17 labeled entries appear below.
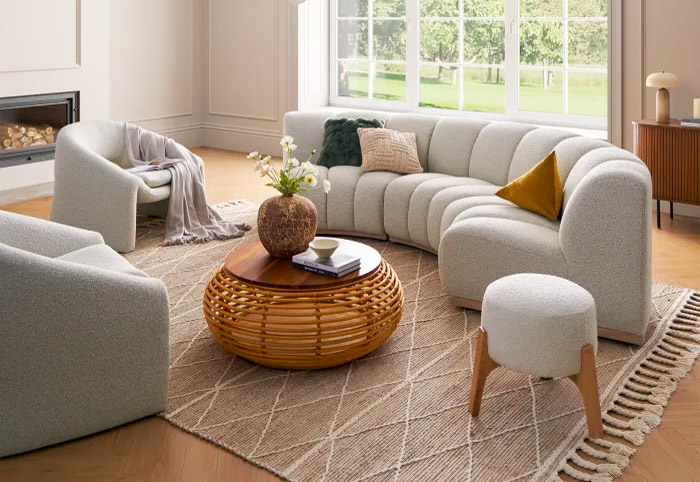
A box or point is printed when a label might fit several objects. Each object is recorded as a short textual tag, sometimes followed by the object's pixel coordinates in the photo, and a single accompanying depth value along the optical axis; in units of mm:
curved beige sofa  3664
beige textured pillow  5492
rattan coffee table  3359
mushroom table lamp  5602
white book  3531
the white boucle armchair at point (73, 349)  2678
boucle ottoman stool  2902
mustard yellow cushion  4219
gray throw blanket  5672
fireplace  6613
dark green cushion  5746
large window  7090
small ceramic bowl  3645
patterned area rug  2742
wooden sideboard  5559
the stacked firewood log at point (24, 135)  6645
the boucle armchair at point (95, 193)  5242
